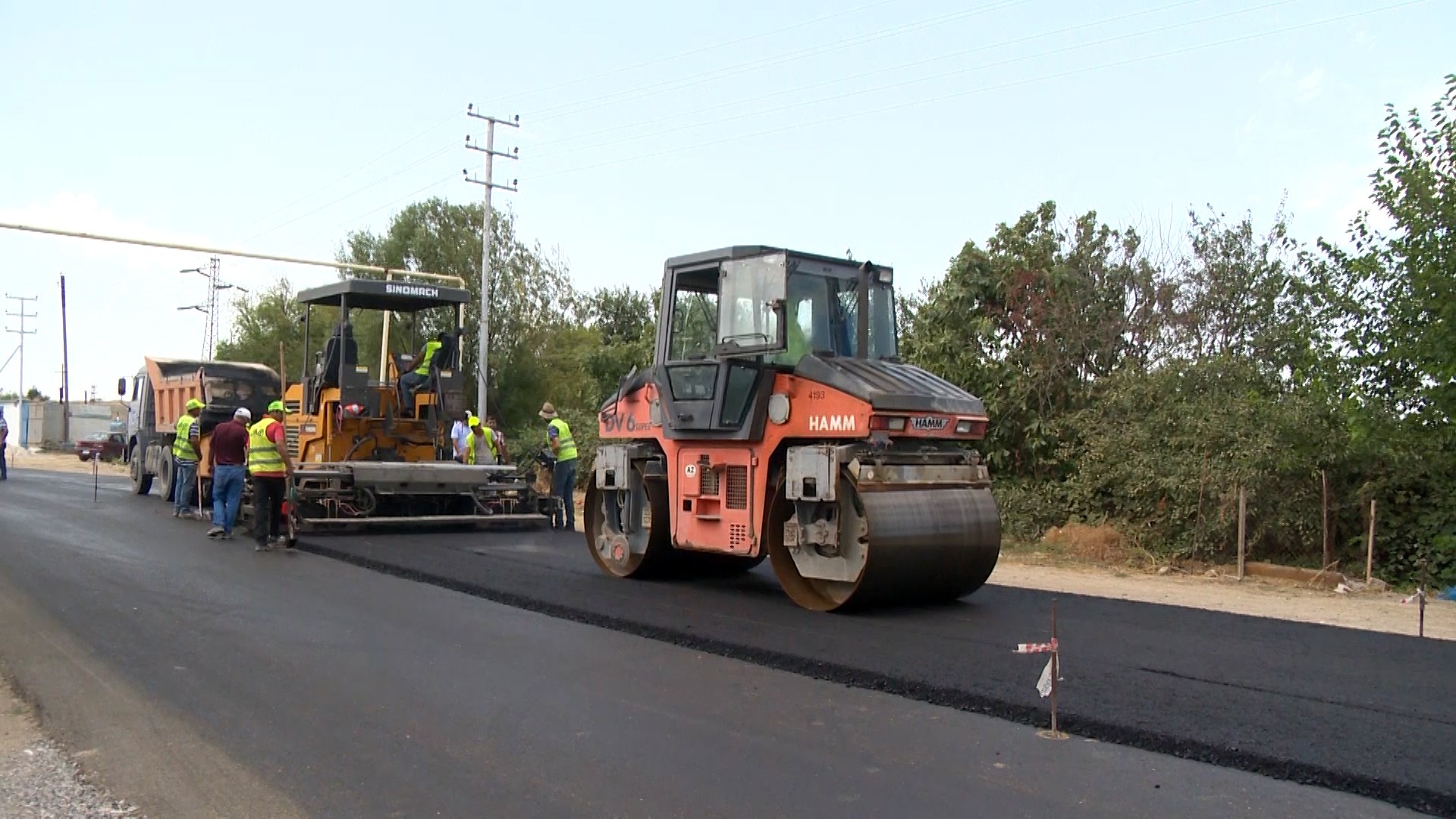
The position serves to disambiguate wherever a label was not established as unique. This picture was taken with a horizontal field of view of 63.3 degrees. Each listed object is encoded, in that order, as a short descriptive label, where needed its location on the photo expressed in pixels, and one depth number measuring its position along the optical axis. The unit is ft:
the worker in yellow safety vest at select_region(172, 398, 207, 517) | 50.72
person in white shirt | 47.42
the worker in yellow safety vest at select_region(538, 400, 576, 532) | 47.50
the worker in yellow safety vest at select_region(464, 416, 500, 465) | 47.32
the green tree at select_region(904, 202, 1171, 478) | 51.78
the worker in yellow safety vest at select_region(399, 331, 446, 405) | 45.55
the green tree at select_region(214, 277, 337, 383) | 122.83
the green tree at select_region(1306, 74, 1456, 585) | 37.29
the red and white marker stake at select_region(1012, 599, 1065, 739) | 16.80
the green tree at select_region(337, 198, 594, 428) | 98.84
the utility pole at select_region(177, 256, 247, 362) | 169.17
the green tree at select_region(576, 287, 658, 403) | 80.07
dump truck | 56.08
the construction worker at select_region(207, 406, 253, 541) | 41.55
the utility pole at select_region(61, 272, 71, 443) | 156.97
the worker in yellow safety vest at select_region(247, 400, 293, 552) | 39.04
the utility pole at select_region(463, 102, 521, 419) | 86.43
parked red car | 118.62
